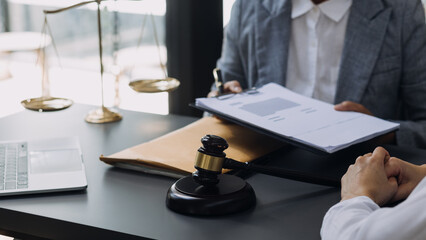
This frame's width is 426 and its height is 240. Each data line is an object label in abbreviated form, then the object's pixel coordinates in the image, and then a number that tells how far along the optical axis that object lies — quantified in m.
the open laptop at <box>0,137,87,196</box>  1.10
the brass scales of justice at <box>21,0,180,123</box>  1.45
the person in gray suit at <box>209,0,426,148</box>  1.69
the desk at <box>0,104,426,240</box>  0.93
